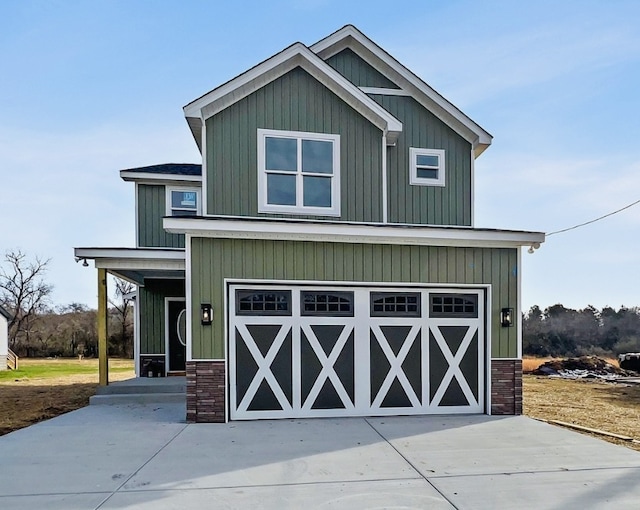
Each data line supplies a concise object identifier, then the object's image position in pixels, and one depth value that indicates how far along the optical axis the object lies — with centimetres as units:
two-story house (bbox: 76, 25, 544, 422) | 752
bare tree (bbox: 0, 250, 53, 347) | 3891
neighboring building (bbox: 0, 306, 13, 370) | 2412
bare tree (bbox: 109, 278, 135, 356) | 3391
